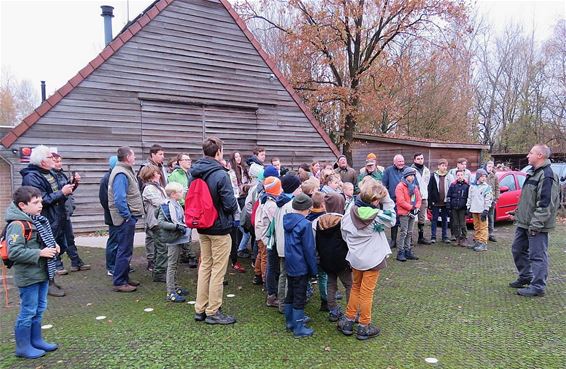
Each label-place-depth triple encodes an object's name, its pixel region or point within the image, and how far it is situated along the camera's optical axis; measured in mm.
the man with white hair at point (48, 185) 5633
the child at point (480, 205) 8336
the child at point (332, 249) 4453
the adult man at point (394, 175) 8148
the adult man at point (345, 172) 9084
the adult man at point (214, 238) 4473
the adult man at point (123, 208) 5504
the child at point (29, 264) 3635
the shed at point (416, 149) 17922
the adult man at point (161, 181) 6344
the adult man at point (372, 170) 8938
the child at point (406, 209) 7553
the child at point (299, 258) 4184
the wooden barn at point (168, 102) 9633
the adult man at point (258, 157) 7957
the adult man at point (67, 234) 6172
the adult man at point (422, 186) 8617
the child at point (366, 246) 4111
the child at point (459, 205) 8594
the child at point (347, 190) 6164
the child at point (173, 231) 5293
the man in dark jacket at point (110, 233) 5812
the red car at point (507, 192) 11242
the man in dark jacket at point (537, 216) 5461
